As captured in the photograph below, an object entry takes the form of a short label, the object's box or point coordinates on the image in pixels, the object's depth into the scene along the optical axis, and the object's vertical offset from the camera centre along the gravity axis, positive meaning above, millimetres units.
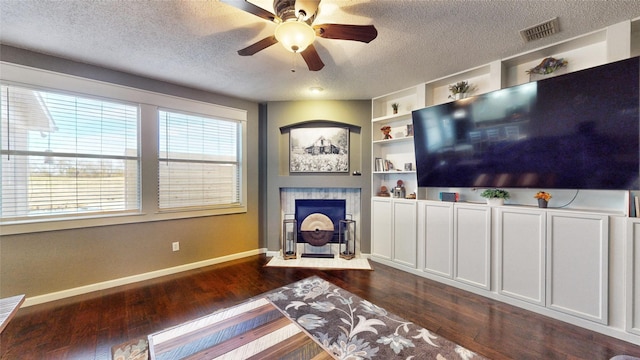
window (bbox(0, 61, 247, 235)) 2420 +303
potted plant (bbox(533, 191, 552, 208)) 2352 -204
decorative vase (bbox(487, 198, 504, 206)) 2621 -270
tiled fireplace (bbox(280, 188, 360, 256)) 4078 -402
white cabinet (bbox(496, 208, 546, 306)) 2328 -781
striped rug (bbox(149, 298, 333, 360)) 1438 -1064
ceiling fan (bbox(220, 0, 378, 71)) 1517 +1051
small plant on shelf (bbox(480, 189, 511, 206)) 2623 -206
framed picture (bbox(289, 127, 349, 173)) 4047 +480
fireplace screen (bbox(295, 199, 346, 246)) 3805 -682
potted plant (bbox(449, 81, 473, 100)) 2908 +1087
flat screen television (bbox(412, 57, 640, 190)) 1886 +416
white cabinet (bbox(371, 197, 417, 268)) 3369 -783
